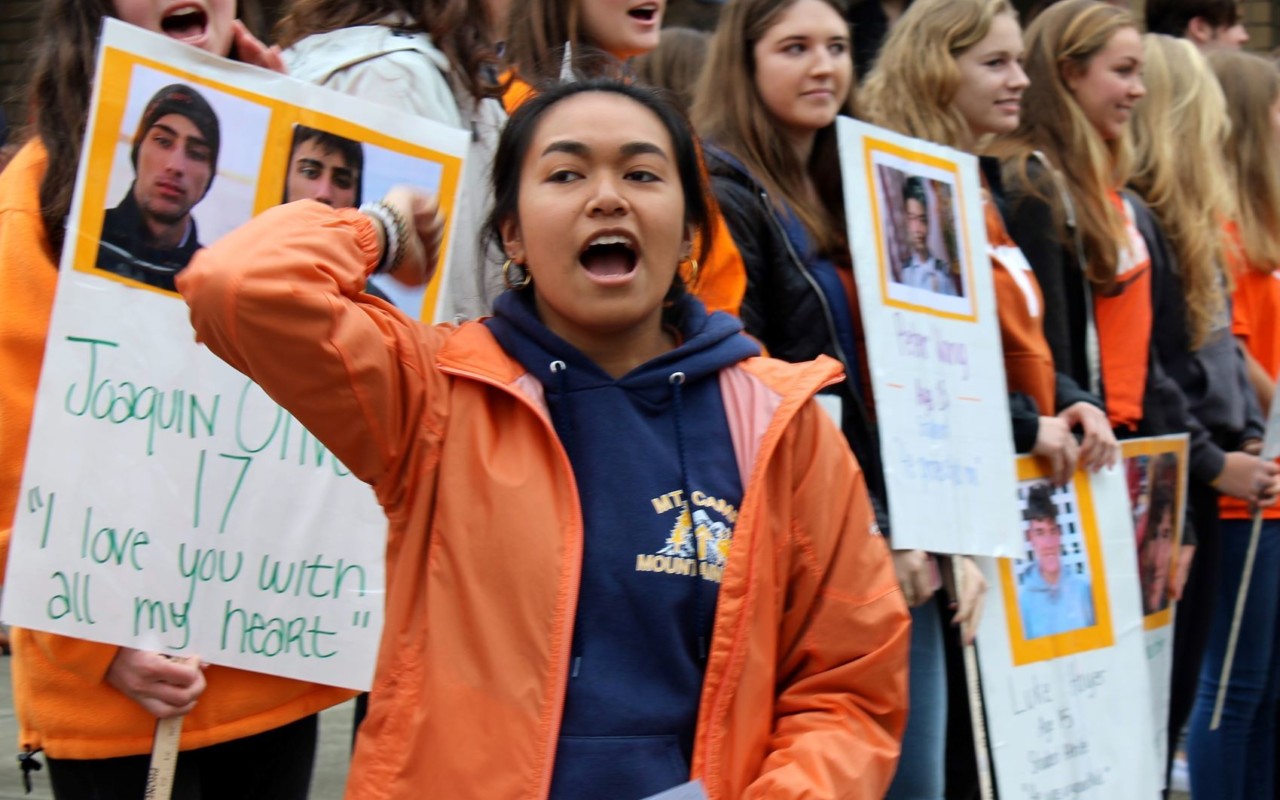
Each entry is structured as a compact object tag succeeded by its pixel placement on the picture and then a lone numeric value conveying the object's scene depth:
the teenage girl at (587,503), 1.99
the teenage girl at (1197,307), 4.71
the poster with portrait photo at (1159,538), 4.36
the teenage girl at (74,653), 2.50
